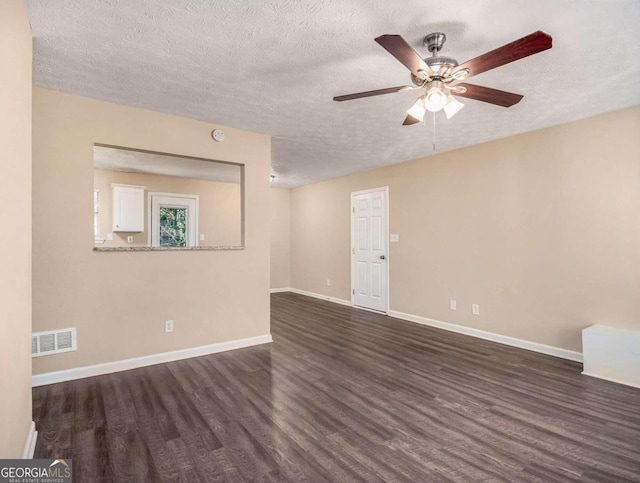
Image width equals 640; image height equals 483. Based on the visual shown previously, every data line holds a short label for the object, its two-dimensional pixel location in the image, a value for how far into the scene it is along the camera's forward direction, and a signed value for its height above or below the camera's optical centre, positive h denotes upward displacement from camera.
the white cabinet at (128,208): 5.77 +0.61
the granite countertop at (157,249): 3.09 -0.06
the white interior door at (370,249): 5.69 -0.15
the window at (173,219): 6.28 +0.45
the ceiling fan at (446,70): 1.64 +0.97
